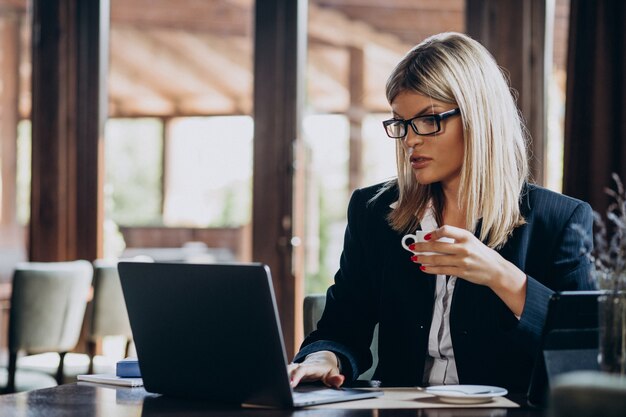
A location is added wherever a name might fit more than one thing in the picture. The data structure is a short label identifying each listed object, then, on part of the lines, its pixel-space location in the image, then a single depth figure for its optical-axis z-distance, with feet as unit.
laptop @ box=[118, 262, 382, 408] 6.42
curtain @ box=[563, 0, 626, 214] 13.67
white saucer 6.70
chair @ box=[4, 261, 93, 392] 15.14
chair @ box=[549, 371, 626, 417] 4.43
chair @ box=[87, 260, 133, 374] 16.12
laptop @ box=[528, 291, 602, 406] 6.49
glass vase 6.09
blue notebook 7.59
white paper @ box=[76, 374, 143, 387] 7.38
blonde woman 7.91
